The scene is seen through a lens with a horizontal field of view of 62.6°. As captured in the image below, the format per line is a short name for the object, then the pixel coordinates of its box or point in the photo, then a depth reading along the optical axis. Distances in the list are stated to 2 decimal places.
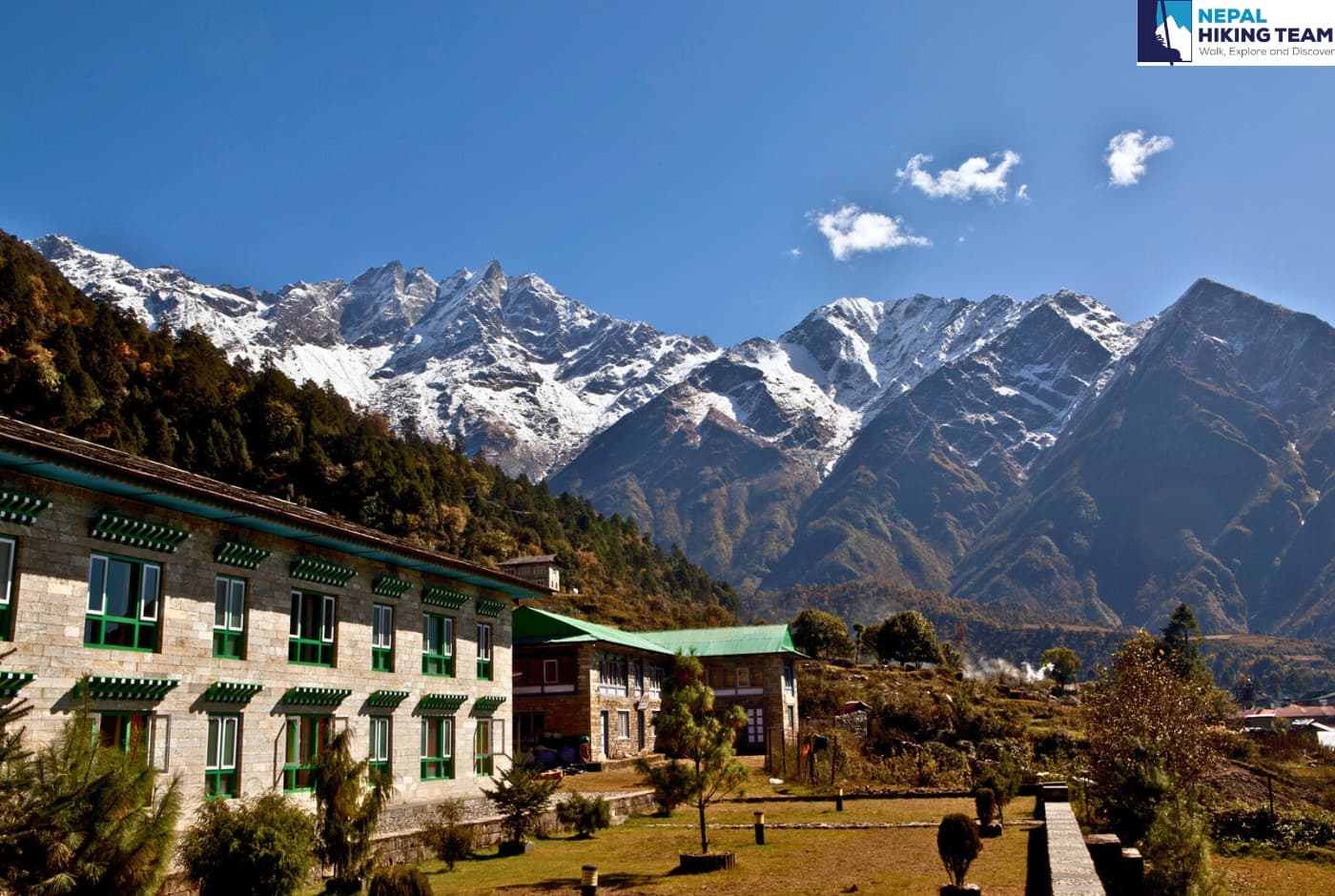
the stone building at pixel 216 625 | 20.00
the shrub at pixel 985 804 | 24.42
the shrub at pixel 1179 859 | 13.86
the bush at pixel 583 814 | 29.20
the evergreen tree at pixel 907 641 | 94.69
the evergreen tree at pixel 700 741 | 23.61
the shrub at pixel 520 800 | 26.33
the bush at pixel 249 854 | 17.00
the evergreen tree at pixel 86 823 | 12.23
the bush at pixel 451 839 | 23.50
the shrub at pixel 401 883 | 15.42
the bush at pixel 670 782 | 24.02
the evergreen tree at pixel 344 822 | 18.31
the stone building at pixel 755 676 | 58.47
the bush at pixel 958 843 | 16.16
